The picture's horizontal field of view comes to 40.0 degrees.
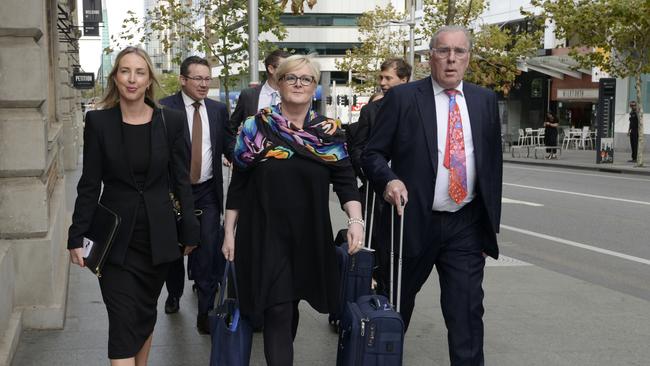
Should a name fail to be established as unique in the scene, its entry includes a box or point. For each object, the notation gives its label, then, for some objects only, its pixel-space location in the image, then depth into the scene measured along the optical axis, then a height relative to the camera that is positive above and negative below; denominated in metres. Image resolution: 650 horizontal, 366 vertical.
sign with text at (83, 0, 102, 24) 27.56 +2.73
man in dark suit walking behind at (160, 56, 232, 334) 6.57 -0.49
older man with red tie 4.71 -0.39
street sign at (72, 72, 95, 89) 33.47 +0.70
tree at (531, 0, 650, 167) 26.06 +2.13
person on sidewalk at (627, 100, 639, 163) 31.31 -1.13
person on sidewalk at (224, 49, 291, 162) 7.05 +0.02
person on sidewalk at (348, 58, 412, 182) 7.40 -0.07
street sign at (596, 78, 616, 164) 28.94 -0.70
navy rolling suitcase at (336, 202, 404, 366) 4.26 -1.14
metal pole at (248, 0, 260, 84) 15.14 +0.98
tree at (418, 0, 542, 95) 38.94 +2.23
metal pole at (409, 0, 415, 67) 44.34 +3.00
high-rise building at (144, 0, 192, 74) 20.42 +1.58
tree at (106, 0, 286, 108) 20.11 +1.73
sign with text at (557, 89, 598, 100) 43.47 +0.28
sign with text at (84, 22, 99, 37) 27.92 +2.18
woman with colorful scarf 4.40 -0.57
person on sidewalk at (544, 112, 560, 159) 34.41 -1.33
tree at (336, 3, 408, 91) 56.56 +3.31
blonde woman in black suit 4.37 -0.45
